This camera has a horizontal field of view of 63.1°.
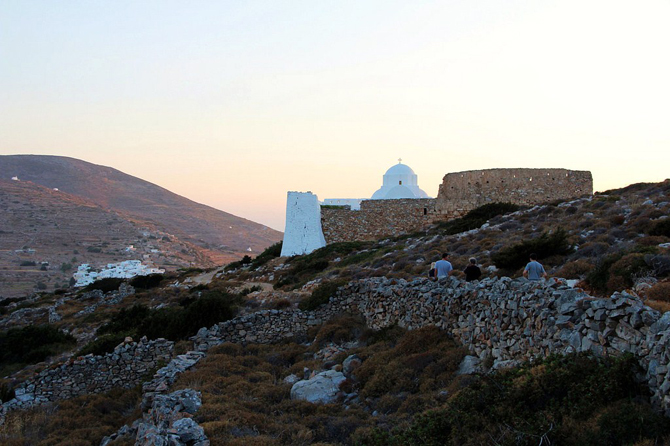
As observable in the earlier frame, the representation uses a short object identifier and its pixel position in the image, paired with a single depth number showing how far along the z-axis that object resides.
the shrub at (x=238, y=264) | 37.59
